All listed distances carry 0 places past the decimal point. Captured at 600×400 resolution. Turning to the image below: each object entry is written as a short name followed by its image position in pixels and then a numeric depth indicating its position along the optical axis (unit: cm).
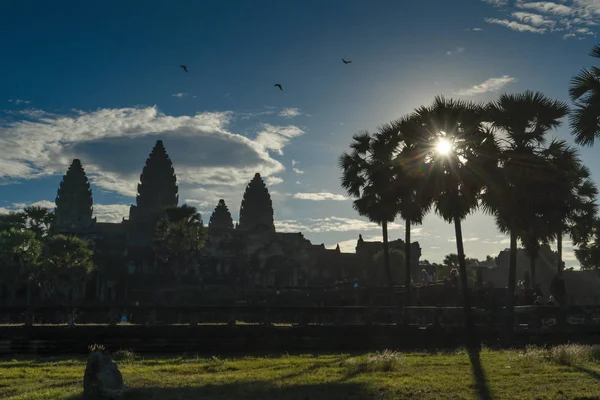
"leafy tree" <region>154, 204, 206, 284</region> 6444
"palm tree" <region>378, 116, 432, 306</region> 2440
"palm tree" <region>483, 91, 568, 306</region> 2367
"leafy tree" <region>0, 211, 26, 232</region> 7681
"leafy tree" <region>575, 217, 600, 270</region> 5025
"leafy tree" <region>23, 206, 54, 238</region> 7788
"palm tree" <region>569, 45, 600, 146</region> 1873
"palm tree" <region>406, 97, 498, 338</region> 2312
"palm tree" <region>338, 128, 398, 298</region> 2988
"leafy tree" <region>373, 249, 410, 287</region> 7888
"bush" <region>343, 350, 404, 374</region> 1465
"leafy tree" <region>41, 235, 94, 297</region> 5459
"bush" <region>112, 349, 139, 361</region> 1966
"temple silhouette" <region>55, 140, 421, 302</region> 6875
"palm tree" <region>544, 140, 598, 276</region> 2395
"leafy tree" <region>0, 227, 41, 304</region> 5297
